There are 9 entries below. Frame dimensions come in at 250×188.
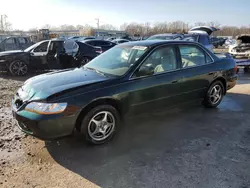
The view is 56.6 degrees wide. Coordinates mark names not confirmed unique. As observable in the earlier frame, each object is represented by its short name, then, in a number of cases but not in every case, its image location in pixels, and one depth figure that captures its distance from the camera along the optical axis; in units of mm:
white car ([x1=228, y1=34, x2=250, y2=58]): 10859
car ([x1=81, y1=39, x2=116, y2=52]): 13180
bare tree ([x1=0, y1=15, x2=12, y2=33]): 68025
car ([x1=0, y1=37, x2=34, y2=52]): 15703
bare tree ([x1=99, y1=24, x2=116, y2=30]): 109362
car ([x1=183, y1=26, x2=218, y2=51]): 11320
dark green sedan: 3178
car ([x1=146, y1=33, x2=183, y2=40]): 10808
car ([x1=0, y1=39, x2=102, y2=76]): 9305
